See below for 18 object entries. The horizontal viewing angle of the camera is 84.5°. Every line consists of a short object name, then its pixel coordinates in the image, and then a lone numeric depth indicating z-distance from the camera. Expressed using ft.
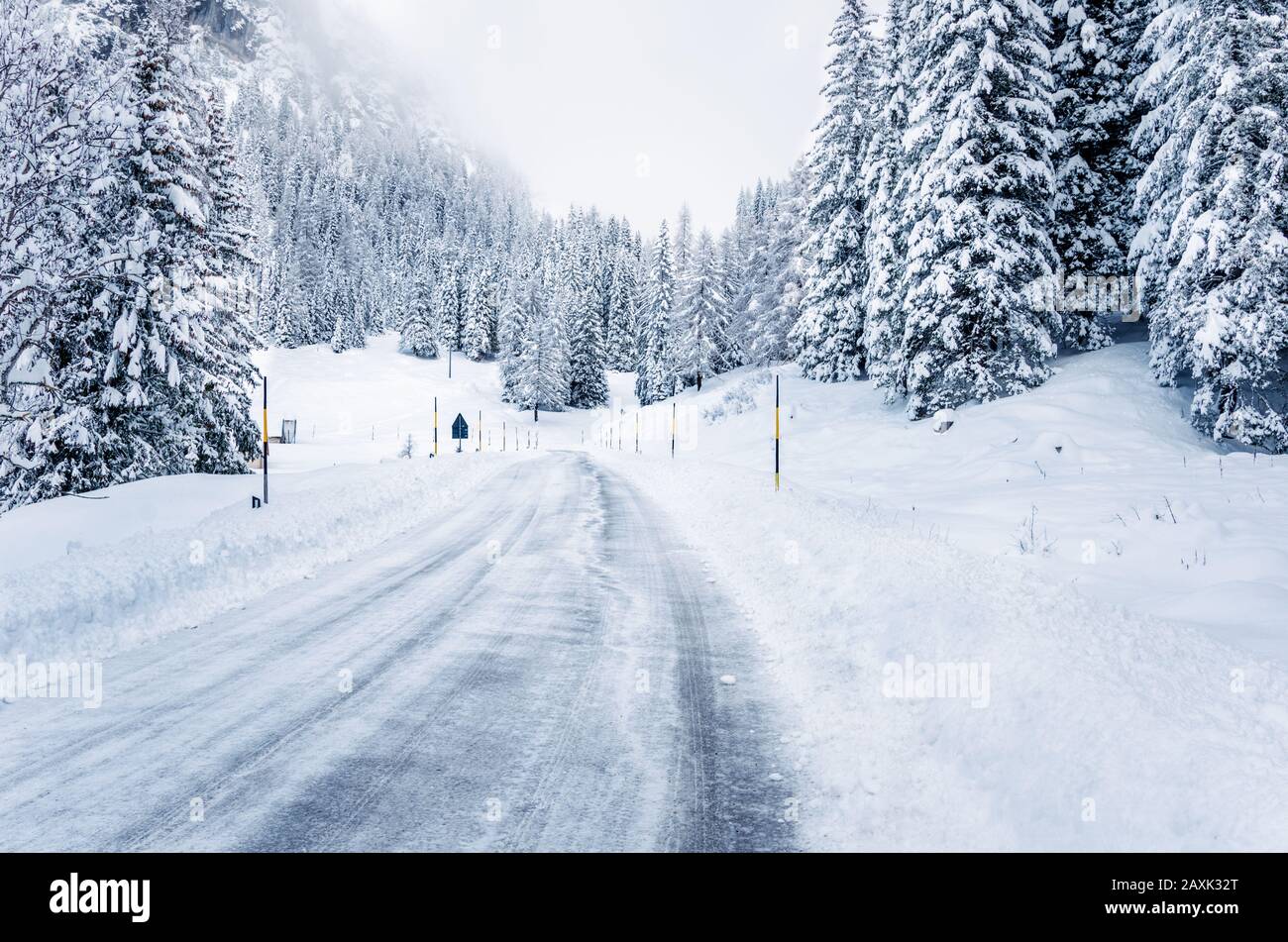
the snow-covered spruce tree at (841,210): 103.76
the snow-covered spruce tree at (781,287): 144.25
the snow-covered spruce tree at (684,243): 239.09
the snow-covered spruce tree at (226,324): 70.90
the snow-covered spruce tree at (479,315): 327.88
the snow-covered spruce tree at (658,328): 221.87
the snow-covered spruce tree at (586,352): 258.98
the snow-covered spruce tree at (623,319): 317.83
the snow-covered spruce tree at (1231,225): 53.11
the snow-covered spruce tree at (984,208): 64.95
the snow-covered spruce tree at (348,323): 342.85
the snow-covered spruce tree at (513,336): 257.14
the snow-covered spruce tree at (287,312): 329.11
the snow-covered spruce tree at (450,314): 333.62
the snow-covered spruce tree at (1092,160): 78.79
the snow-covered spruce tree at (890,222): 76.02
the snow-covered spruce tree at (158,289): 60.64
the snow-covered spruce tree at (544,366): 243.60
